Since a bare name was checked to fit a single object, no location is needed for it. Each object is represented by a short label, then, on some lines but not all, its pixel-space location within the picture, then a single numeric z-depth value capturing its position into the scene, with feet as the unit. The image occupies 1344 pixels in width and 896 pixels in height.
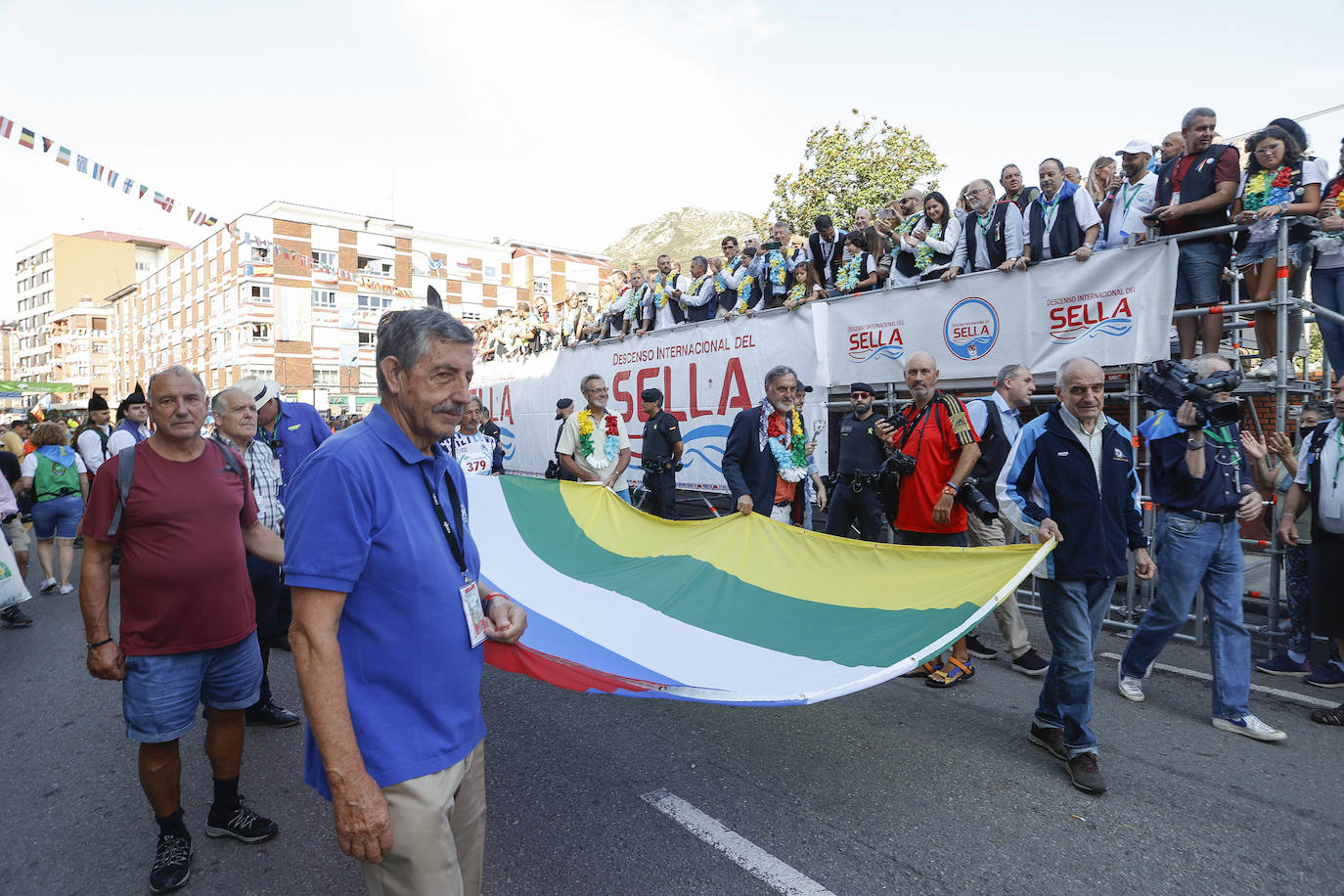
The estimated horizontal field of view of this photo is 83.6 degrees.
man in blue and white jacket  12.05
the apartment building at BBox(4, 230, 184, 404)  275.18
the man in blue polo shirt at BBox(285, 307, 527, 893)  5.52
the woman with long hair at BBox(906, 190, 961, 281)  24.61
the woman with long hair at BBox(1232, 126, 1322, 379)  18.43
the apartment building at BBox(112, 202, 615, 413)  171.94
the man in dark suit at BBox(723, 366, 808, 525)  20.62
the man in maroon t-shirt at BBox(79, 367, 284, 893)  9.56
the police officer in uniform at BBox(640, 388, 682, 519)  27.63
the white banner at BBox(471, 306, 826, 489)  28.66
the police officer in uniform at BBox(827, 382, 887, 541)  19.16
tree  77.25
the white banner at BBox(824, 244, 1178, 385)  19.04
